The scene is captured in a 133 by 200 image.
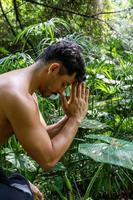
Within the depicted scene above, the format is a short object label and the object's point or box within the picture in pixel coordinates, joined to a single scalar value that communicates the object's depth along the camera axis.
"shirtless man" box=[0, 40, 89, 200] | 1.98
